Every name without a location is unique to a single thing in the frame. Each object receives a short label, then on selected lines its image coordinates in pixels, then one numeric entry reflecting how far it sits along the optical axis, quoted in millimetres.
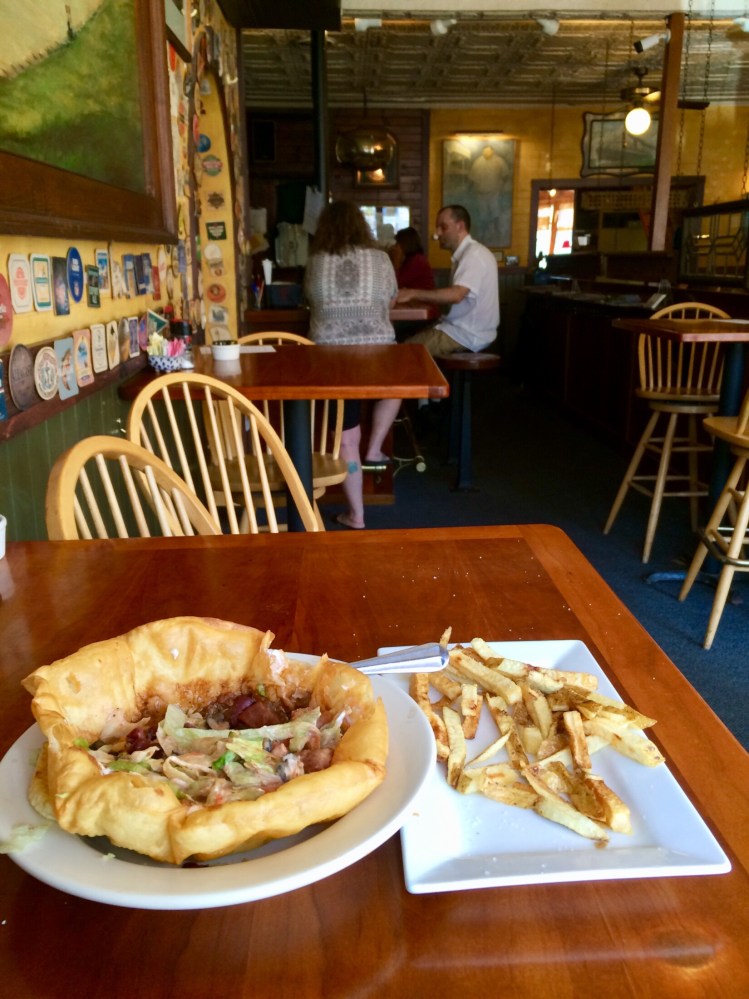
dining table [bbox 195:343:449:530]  2342
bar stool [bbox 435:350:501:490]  4609
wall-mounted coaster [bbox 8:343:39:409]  1539
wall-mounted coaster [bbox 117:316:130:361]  2352
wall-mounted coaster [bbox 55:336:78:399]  1812
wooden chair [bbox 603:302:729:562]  3480
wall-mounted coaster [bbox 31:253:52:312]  1661
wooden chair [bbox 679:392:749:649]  2625
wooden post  4828
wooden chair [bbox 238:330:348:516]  2861
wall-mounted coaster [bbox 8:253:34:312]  1546
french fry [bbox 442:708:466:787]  589
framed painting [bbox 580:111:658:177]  8711
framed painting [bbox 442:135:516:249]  9289
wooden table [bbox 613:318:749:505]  3070
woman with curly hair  3826
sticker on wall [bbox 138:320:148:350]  2591
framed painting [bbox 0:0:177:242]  1466
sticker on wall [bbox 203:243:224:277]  4375
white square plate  495
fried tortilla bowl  452
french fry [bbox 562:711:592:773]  604
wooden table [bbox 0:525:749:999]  440
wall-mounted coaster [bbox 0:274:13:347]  1480
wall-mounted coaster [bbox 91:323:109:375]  2086
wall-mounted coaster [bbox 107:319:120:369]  2238
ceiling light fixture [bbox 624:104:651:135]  6570
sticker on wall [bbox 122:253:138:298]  2406
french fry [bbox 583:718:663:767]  607
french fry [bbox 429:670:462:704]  703
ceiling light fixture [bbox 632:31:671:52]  4895
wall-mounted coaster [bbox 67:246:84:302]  1888
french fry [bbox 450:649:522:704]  686
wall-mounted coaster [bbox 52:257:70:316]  1788
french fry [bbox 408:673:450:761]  618
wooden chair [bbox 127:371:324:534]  1688
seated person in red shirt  6875
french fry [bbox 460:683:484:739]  656
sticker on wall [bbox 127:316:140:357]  2459
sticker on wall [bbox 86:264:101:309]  2031
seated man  5195
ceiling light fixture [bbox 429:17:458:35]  5492
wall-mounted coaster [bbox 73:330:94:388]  1940
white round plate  422
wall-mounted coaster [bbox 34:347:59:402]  1672
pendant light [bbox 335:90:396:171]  8062
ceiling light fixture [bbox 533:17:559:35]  5488
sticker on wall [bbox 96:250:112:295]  2139
